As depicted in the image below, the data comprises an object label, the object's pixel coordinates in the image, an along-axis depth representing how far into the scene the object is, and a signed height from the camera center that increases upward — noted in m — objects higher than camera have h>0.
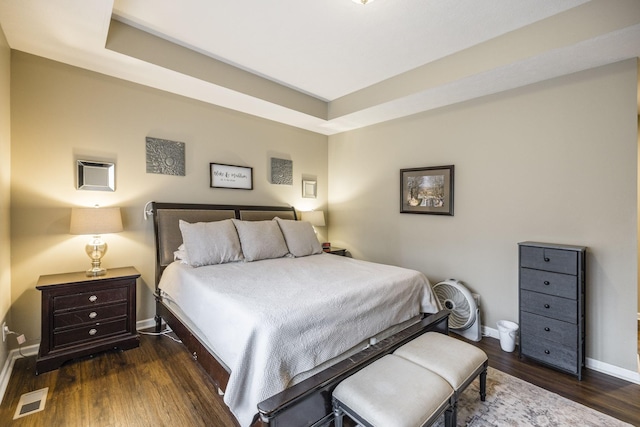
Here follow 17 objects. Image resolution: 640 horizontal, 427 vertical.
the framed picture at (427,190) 3.41 +0.27
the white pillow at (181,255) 2.90 -0.45
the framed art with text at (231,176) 3.63 +0.46
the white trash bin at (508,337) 2.71 -1.19
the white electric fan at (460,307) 2.93 -1.01
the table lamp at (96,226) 2.47 -0.12
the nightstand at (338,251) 4.30 -0.59
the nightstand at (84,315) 2.28 -0.88
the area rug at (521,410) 1.81 -1.33
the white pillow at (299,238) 3.42 -0.32
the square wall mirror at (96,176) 2.73 +0.35
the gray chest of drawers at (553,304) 2.30 -0.78
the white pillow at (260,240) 3.12 -0.32
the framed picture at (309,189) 4.61 +0.37
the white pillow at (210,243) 2.82 -0.32
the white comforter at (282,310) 1.48 -0.64
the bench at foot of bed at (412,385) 1.34 -0.91
